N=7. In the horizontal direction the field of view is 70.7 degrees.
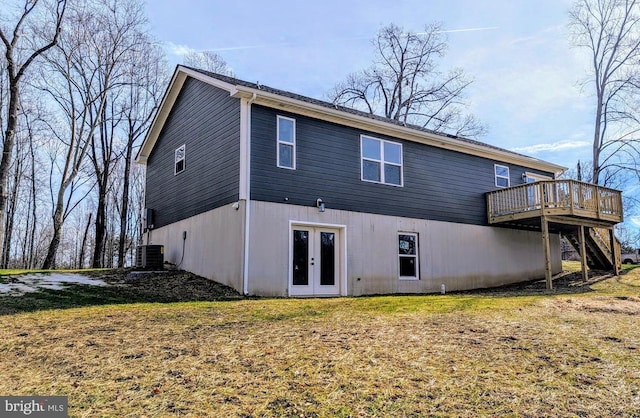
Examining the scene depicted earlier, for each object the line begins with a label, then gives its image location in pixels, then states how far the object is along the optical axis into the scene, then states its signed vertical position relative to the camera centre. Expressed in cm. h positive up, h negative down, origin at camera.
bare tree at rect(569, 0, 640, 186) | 2260 +947
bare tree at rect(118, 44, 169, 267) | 2331 +856
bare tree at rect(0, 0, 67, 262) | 1412 +767
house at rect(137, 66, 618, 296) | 1039 +175
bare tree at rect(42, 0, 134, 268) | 1834 +859
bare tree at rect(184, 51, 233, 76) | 2586 +1161
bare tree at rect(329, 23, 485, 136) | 2770 +1092
